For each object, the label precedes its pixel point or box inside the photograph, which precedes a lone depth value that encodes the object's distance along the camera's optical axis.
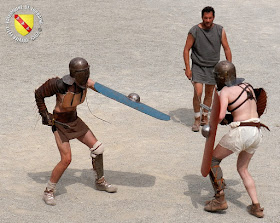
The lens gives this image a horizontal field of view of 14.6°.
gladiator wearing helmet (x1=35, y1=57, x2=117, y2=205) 12.78
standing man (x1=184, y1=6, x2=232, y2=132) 18.06
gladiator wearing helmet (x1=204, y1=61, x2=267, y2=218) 11.98
